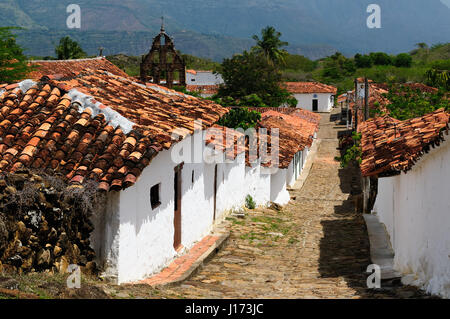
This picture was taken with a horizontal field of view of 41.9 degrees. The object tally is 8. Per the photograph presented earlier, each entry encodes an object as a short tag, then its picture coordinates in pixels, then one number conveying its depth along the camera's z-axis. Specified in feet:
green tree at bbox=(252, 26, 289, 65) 247.29
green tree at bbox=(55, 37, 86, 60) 175.73
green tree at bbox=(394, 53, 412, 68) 310.24
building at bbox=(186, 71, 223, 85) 270.65
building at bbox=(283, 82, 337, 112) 232.73
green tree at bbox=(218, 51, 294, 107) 167.63
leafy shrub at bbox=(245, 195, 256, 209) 61.87
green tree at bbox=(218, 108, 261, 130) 73.82
